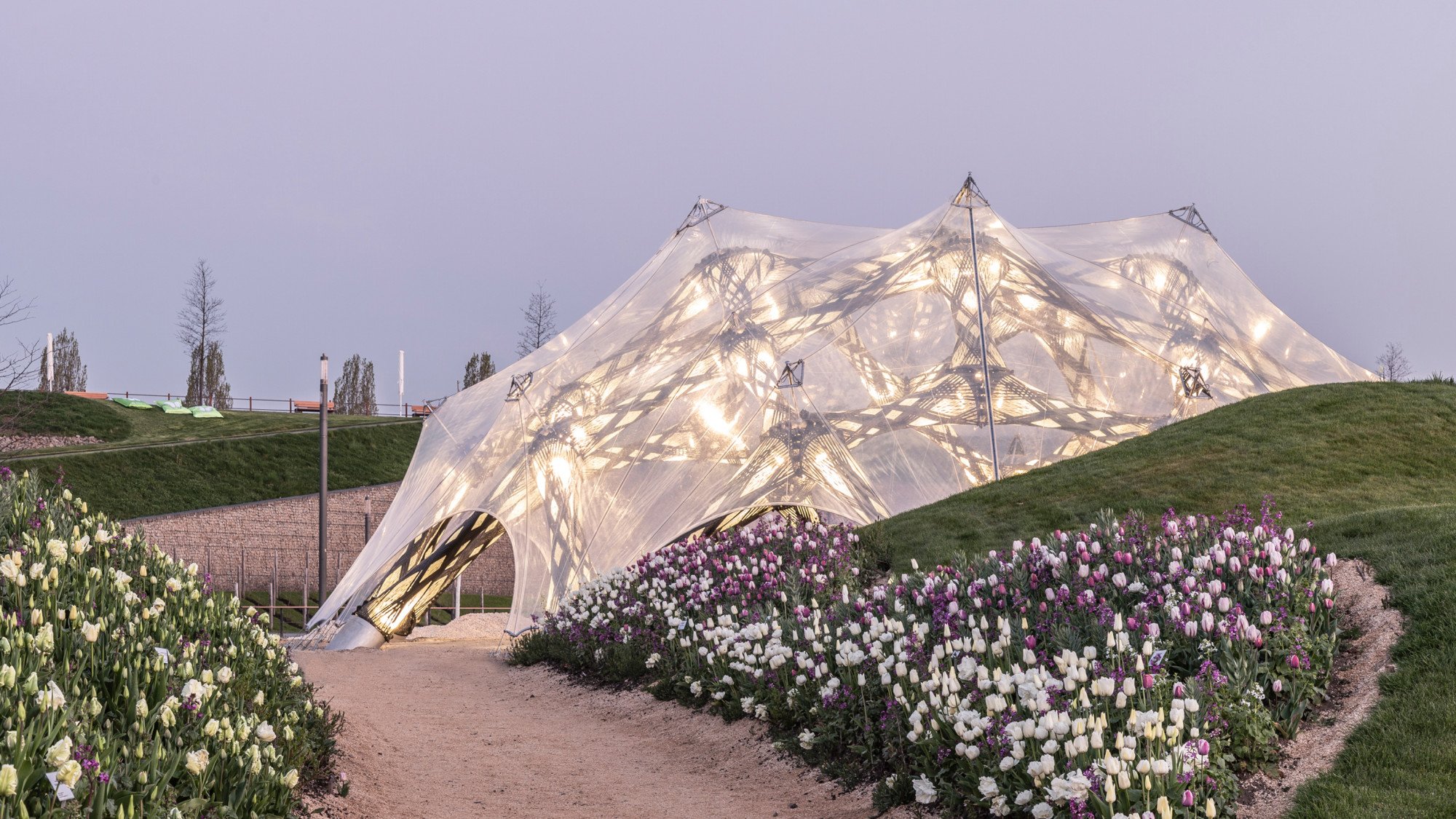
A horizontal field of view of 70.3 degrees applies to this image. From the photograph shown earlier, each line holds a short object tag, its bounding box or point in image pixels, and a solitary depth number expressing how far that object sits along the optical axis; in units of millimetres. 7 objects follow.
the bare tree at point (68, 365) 72562
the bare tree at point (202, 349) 70562
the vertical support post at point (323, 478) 22359
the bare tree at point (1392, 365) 58188
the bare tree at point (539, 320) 69438
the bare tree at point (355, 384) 82375
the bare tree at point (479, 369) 70438
